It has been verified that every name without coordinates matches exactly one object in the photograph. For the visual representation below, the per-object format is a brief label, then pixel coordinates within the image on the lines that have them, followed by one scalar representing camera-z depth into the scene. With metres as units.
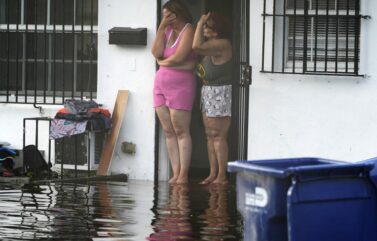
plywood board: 16.91
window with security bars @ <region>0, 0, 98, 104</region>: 17.52
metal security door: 16.22
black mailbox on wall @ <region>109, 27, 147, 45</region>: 16.64
